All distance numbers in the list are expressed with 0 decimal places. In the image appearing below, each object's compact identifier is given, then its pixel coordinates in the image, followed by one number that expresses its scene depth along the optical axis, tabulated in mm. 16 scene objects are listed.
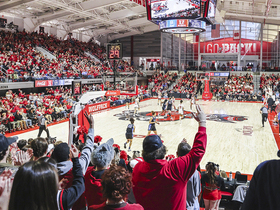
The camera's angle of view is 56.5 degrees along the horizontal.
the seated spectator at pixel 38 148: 3875
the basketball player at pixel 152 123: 11755
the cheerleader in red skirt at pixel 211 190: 4461
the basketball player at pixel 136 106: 18884
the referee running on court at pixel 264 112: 14805
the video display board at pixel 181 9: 16375
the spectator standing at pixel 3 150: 2746
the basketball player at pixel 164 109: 18766
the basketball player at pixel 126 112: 19256
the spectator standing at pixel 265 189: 1509
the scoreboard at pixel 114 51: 19466
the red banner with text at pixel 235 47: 42594
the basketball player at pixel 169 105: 17625
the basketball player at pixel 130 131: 10273
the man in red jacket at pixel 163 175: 2363
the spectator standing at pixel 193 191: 3387
